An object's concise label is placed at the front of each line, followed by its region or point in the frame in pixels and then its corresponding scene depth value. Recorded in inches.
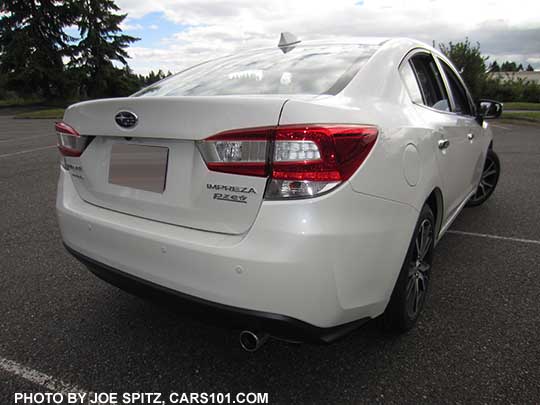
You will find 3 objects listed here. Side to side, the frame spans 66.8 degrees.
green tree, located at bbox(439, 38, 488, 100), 1286.9
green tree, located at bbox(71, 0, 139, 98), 1373.0
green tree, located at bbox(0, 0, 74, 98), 1284.4
